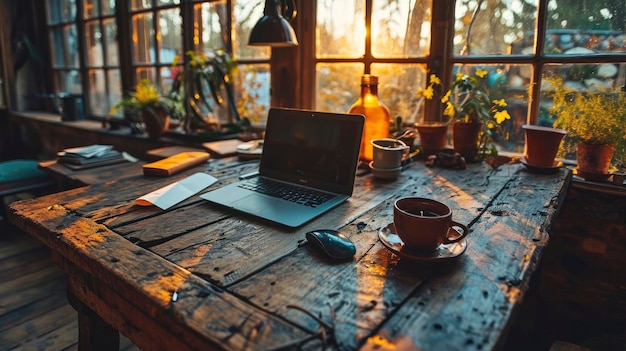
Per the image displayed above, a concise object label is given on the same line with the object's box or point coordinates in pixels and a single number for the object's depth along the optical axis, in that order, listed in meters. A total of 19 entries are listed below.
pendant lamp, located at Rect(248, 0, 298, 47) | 1.62
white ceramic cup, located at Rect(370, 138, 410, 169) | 1.45
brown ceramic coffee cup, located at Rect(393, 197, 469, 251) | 0.81
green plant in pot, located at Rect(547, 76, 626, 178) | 1.41
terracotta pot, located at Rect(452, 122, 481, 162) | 1.64
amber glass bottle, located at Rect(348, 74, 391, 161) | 1.67
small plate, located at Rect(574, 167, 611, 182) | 1.45
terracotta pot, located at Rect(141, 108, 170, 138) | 2.51
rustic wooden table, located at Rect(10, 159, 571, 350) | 0.62
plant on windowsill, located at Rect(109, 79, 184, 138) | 2.48
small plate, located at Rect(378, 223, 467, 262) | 0.81
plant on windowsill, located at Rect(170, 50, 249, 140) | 2.36
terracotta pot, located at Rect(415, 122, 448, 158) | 1.70
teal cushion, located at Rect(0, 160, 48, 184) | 2.62
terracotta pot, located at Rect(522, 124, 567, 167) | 1.45
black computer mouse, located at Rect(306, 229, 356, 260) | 0.84
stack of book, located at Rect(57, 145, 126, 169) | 1.92
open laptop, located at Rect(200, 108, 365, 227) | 1.15
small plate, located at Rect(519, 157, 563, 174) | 1.46
